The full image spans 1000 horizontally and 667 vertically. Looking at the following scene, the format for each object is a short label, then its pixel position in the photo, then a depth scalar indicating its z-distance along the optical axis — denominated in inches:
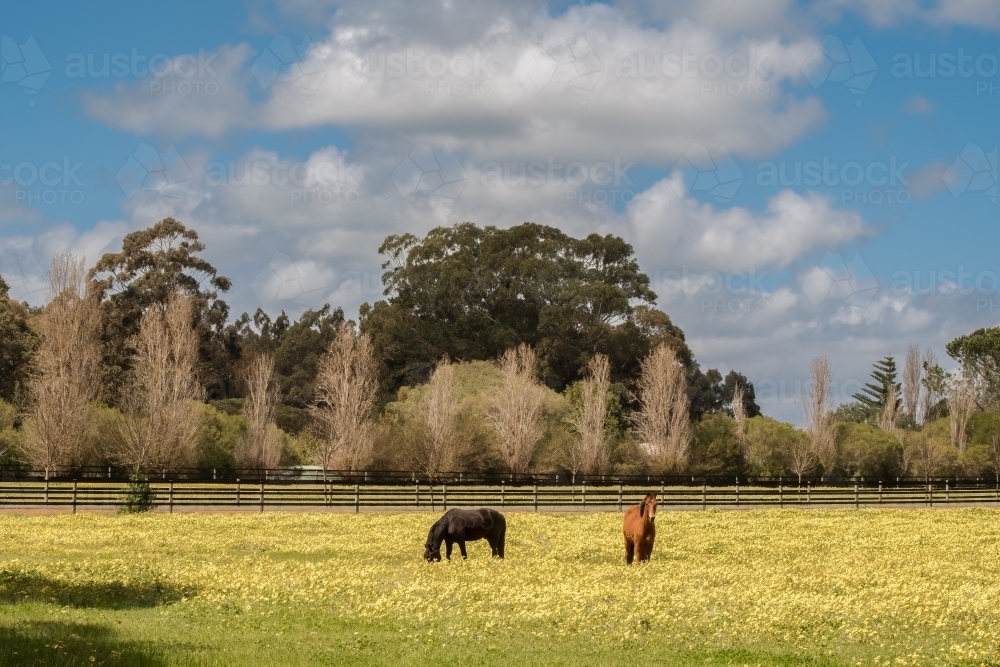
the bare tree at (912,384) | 4613.7
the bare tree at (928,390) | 4621.1
